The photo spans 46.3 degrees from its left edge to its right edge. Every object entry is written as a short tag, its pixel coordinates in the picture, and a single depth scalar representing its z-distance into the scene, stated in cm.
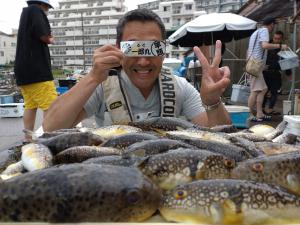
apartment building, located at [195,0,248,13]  7656
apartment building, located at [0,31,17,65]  8494
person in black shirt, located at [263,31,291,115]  871
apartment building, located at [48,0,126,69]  8875
